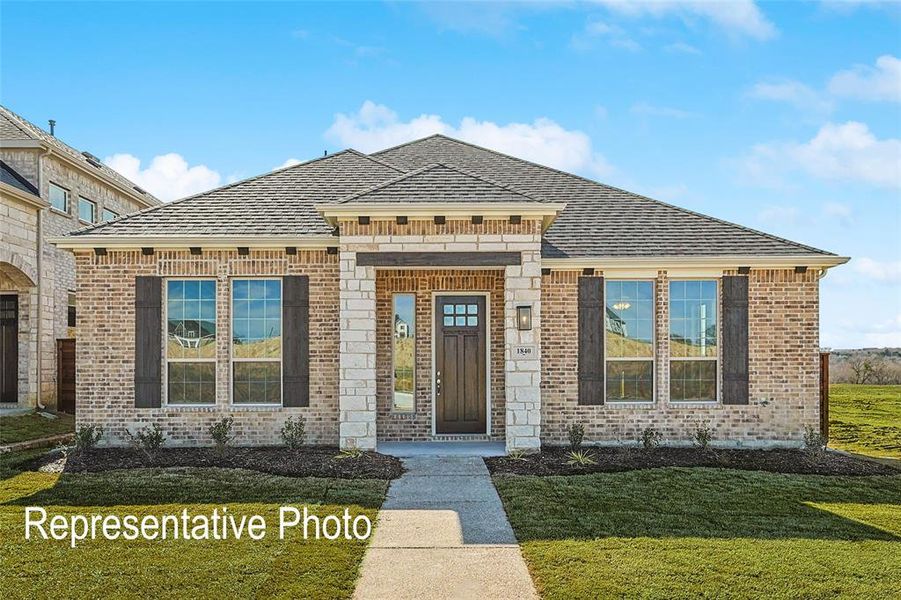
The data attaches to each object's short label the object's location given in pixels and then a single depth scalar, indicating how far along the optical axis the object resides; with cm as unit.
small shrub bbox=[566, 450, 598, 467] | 897
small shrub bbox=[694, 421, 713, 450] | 1002
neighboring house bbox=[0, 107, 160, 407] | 1483
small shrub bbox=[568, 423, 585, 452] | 986
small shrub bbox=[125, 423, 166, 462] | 963
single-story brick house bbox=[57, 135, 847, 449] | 1019
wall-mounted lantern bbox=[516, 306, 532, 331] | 934
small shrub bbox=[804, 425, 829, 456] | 964
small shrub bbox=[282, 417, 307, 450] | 983
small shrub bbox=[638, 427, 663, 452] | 998
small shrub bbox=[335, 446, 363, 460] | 911
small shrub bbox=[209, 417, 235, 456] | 939
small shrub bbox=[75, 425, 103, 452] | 963
